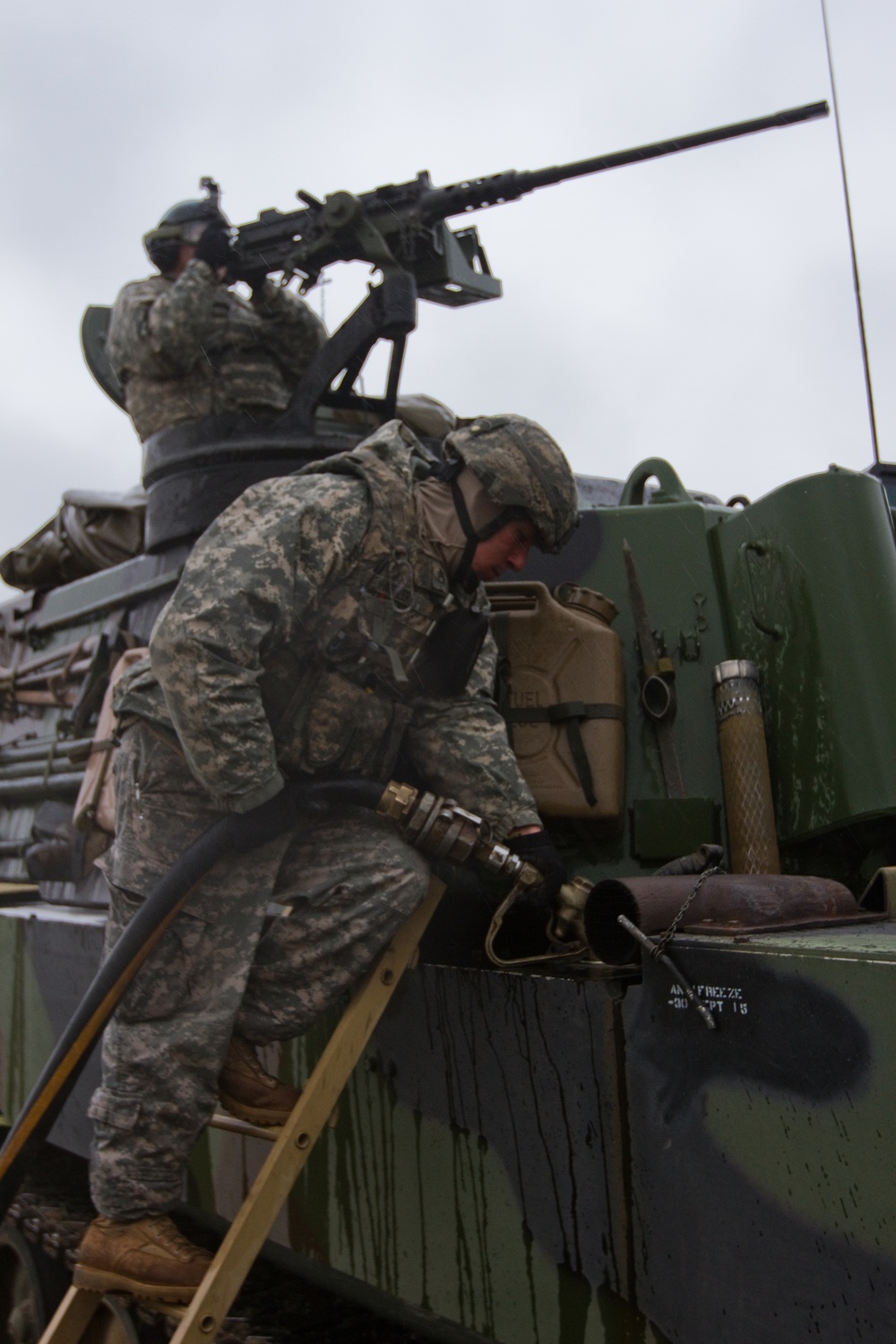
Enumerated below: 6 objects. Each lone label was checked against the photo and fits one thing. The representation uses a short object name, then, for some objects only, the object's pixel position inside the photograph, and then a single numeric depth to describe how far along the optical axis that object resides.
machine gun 4.73
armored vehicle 1.85
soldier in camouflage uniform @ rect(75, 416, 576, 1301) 2.46
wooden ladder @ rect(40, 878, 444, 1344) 2.33
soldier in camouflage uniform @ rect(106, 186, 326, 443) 4.13
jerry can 2.94
